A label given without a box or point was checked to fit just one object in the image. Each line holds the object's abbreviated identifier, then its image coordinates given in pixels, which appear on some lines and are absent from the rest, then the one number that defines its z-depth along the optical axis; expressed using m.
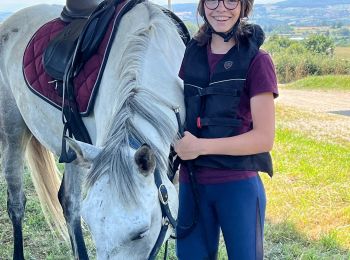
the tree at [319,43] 21.25
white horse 1.32
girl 1.51
